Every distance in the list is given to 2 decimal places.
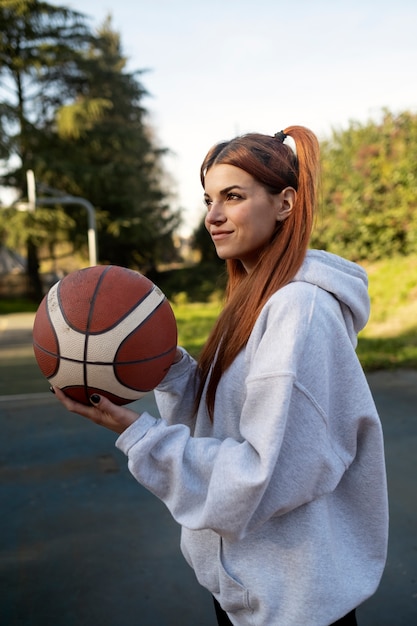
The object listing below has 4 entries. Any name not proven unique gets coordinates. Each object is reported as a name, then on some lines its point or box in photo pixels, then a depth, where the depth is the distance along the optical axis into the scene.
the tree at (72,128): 23.34
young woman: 1.17
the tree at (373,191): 12.48
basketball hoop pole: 18.64
